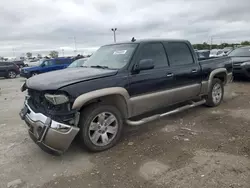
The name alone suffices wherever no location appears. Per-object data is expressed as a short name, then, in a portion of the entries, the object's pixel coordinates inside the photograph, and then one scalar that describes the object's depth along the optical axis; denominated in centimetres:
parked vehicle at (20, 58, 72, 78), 1673
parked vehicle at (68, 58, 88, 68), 1165
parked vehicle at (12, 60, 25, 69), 2952
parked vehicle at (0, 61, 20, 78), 1975
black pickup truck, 325
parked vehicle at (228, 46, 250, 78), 991
